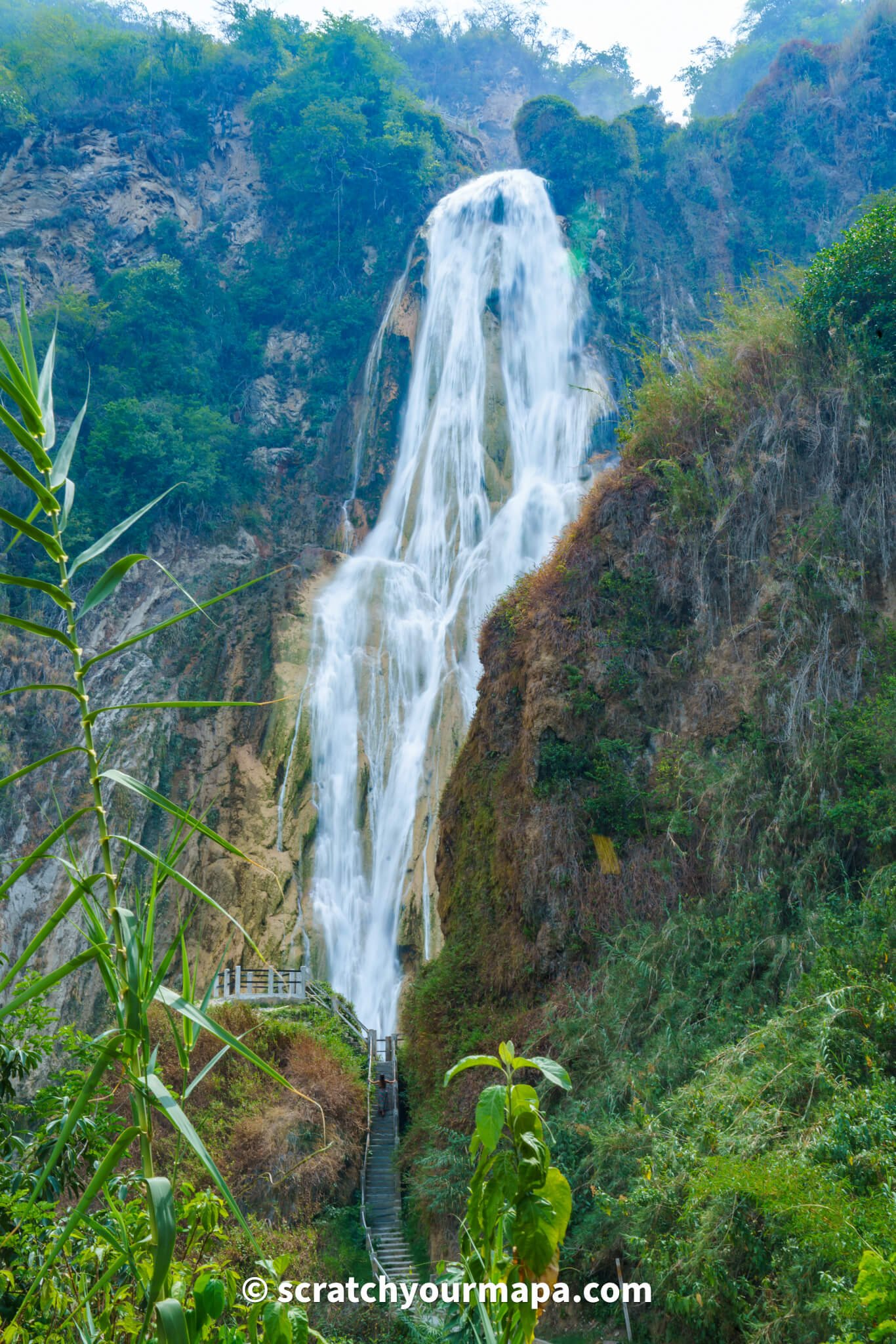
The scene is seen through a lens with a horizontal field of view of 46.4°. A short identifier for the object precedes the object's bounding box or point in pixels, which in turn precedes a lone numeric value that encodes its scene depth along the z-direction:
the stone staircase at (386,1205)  13.80
